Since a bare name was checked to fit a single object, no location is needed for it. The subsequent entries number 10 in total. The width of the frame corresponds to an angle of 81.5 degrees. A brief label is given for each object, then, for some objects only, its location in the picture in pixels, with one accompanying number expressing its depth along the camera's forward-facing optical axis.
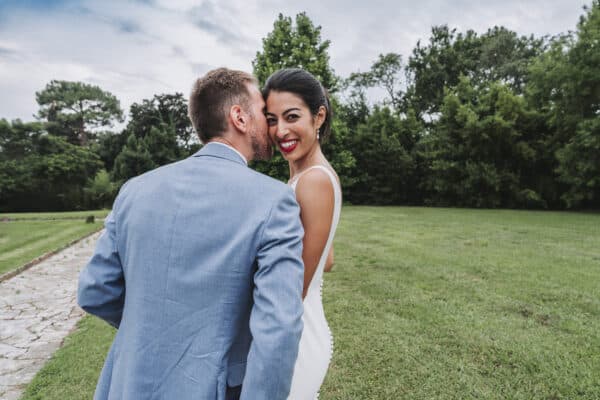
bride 1.54
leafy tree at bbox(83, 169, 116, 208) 30.22
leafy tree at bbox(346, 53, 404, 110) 37.00
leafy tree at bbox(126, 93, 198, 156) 41.22
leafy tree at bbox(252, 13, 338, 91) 24.62
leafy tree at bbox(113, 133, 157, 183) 33.81
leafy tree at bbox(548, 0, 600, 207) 18.88
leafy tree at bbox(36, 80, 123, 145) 47.81
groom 1.06
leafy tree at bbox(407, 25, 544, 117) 32.88
